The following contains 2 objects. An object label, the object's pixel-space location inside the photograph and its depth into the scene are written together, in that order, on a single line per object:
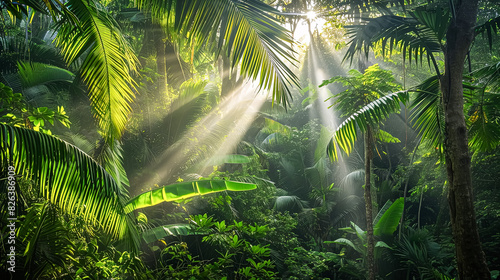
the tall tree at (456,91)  4.98
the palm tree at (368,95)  7.96
